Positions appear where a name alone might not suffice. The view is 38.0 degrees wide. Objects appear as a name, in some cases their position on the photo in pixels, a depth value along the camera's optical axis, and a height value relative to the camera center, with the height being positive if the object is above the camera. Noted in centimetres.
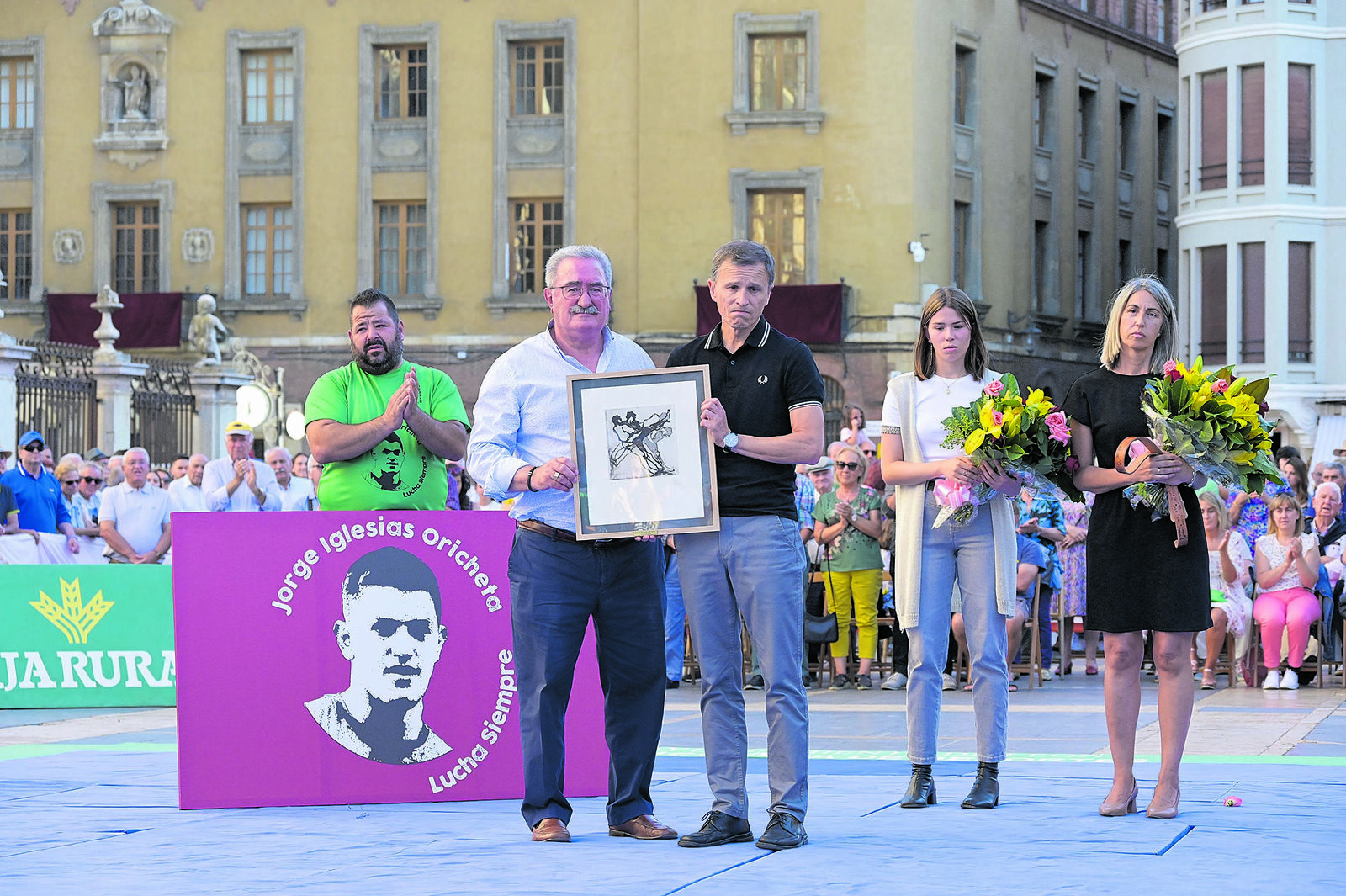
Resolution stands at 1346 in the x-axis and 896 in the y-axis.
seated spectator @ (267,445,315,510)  1656 -57
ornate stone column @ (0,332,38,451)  2086 +44
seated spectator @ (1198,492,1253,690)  1438 -118
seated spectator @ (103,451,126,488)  1820 -51
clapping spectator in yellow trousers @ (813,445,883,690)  1482 -109
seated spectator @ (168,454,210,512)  1644 -61
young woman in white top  763 -53
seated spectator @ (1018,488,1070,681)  1499 -85
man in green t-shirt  779 -3
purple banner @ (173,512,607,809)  779 -98
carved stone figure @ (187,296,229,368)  2675 +128
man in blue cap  1627 -61
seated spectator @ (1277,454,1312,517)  1538 -46
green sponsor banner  1390 -156
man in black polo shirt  668 -46
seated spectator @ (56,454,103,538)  1722 -71
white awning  3722 -33
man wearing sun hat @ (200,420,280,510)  1588 -51
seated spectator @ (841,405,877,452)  1945 -15
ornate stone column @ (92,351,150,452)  2347 +24
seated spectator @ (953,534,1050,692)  1429 -123
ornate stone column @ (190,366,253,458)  2602 +20
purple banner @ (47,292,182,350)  3900 +197
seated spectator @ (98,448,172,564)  1588 -78
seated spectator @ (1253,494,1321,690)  1411 -122
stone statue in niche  3959 +660
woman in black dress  729 -52
